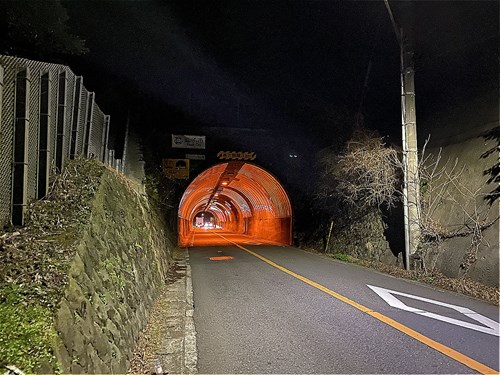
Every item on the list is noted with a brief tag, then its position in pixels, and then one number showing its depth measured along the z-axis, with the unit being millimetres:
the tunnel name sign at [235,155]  17828
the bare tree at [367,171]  9906
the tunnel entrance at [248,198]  20453
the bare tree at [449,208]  7202
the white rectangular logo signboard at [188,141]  17438
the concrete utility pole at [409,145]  8961
